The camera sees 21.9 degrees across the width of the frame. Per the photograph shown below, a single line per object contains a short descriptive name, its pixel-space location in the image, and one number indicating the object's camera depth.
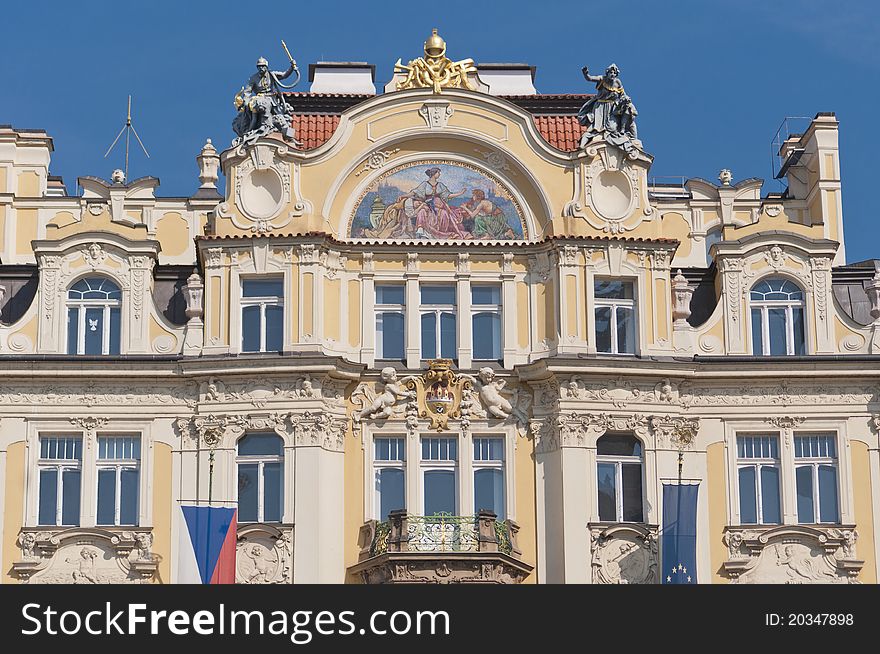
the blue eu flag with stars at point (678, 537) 50.50
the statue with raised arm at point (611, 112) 54.81
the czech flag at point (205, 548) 49.69
